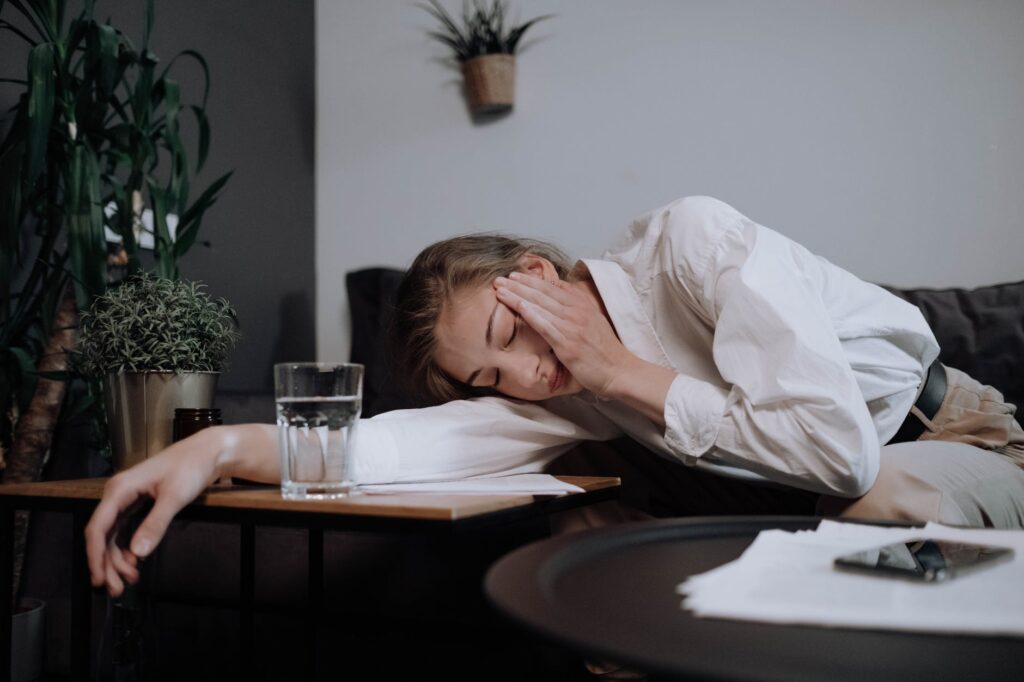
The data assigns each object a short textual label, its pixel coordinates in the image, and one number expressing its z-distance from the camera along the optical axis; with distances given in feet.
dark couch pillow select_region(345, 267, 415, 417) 7.18
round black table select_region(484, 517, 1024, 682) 1.19
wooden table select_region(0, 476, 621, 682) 2.39
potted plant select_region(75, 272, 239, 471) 3.56
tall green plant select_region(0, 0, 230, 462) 4.73
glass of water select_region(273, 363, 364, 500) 2.77
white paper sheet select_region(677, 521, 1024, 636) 1.36
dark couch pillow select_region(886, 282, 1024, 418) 5.40
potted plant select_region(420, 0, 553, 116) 8.27
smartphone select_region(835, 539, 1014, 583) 1.63
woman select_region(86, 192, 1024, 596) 3.09
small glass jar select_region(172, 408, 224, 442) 3.40
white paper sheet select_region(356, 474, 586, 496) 2.88
